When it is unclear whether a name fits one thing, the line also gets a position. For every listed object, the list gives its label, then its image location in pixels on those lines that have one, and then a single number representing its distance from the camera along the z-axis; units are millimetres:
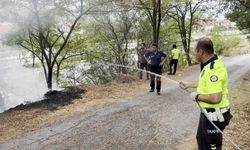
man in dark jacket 11734
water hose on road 4512
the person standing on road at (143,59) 15547
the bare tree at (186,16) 31688
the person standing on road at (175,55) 18719
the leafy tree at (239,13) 20250
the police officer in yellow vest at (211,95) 4367
